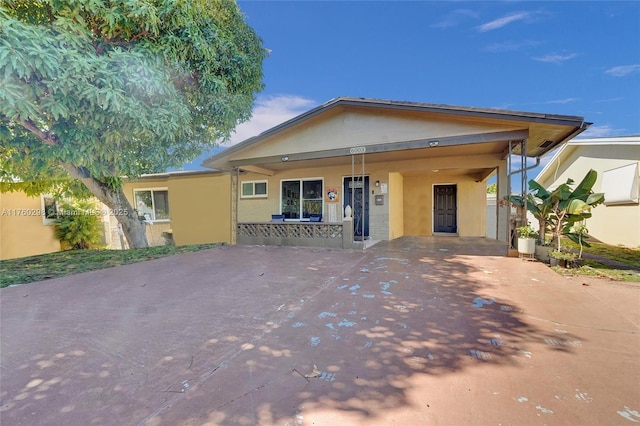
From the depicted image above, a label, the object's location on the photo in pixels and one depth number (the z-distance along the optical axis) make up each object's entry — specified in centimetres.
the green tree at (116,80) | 459
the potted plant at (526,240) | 651
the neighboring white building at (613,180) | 859
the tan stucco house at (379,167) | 707
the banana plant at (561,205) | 593
